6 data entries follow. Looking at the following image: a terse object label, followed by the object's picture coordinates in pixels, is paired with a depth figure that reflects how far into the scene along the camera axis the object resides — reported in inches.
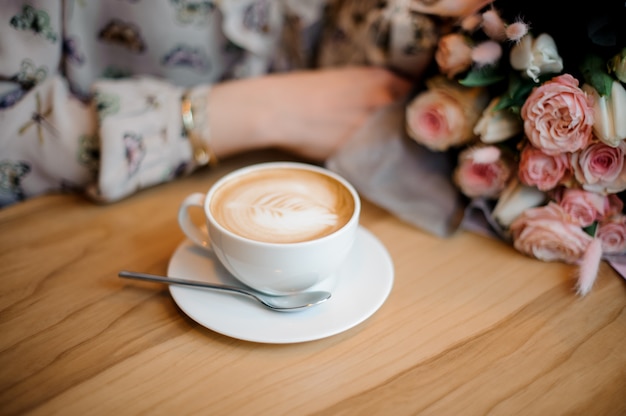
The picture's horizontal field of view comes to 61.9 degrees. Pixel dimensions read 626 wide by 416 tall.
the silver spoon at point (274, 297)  21.3
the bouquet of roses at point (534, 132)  22.8
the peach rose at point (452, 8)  27.2
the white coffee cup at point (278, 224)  20.4
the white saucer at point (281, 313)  20.3
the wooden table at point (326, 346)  18.8
